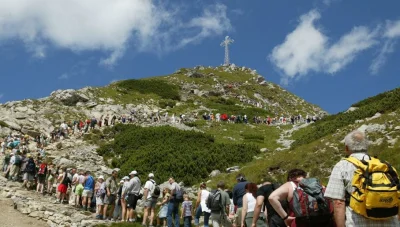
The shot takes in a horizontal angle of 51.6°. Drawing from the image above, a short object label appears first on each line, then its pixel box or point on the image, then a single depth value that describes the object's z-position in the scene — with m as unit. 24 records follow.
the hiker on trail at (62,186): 18.42
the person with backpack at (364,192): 4.83
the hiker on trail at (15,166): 21.22
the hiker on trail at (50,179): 20.09
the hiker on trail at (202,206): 12.77
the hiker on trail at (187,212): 13.49
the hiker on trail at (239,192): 11.05
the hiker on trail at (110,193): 15.88
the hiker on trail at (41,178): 19.83
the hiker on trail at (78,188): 17.61
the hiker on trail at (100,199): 16.00
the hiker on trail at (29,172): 20.06
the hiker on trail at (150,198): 14.46
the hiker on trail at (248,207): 9.29
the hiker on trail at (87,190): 17.28
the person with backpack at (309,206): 5.79
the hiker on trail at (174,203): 13.69
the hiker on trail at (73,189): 18.02
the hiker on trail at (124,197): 15.02
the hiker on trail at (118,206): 15.58
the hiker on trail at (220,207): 11.67
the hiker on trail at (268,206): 7.26
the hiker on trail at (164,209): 14.23
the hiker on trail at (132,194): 14.89
